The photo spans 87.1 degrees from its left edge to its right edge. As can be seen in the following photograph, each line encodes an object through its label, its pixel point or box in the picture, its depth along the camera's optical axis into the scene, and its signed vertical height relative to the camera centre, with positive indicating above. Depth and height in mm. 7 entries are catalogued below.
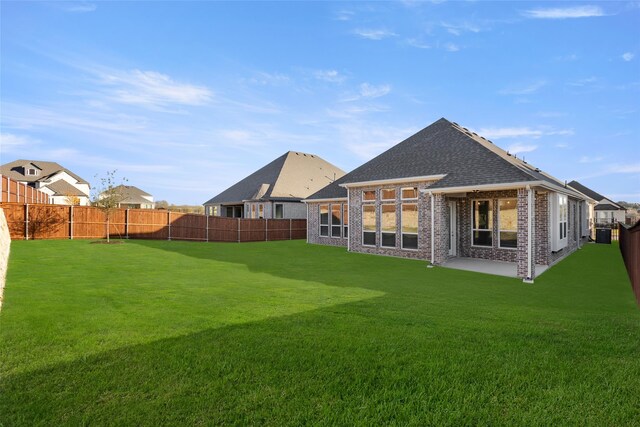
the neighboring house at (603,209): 37512 +577
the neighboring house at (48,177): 49053 +5912
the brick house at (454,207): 12227 +302
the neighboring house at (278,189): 31484 +2647
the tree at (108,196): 19719 +1150
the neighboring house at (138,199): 64125 +3476
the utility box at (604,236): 24047 -1663
